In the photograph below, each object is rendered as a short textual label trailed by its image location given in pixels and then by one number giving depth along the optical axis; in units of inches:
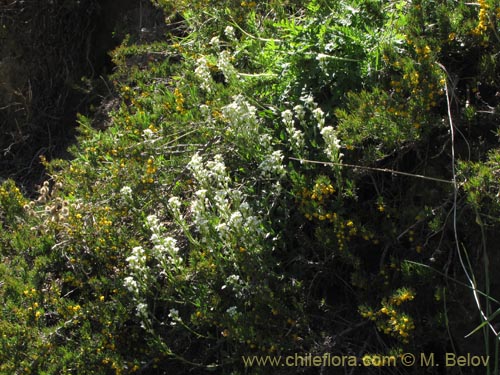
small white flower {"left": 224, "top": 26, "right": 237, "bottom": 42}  174.0
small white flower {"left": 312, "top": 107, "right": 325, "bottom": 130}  140.6
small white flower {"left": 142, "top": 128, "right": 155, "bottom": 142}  165.5
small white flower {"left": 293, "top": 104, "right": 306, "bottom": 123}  145.0
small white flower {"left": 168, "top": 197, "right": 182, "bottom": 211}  144.6
